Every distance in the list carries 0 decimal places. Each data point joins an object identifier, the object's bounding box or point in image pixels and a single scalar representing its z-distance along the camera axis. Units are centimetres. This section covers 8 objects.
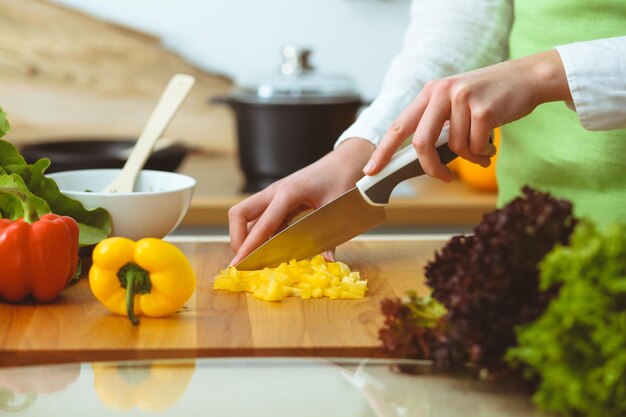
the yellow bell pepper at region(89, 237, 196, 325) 105
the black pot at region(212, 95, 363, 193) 178
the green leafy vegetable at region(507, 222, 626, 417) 80
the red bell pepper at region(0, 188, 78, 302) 108
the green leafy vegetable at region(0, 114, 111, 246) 120
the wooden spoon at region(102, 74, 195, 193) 133
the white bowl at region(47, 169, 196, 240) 123
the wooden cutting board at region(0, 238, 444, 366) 99
